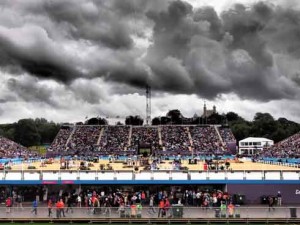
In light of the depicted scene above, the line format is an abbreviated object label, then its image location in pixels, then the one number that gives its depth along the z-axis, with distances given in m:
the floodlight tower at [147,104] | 119.69
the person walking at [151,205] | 30.00
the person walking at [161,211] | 29.94
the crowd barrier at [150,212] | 29.69
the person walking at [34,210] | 30.37
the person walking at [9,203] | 33.09
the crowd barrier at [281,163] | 57.11
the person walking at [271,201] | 36.57
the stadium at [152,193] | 29.92
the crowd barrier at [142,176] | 38.97
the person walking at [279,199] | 37.50
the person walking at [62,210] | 30.26
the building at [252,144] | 117.38
